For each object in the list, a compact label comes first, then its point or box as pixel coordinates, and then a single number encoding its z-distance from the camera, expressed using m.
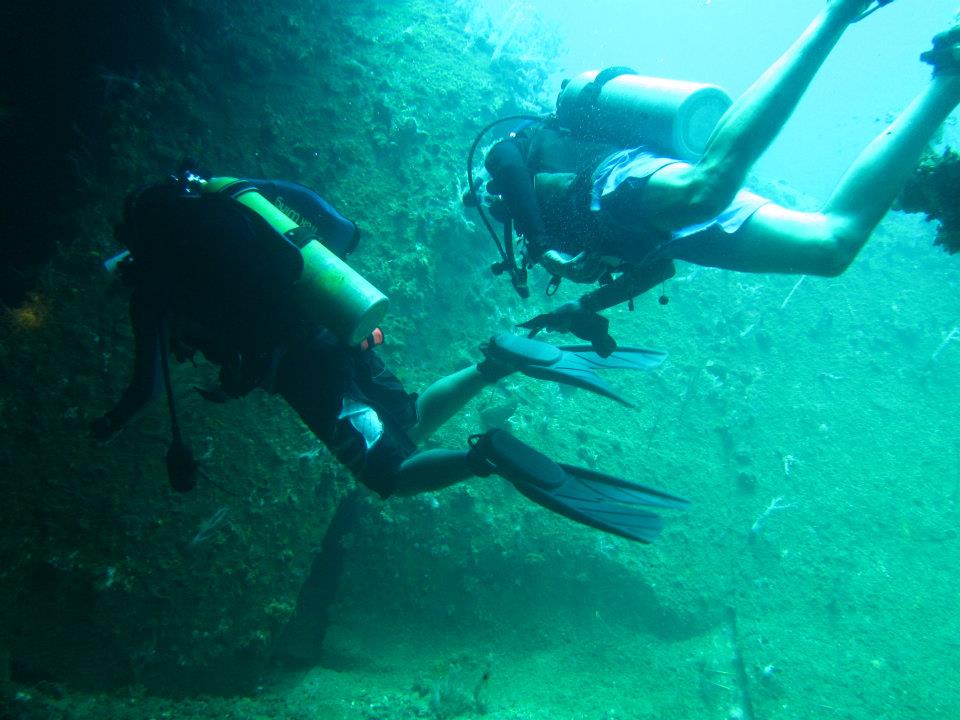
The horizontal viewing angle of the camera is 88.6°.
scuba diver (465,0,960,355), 1.91
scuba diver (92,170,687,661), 2.54
